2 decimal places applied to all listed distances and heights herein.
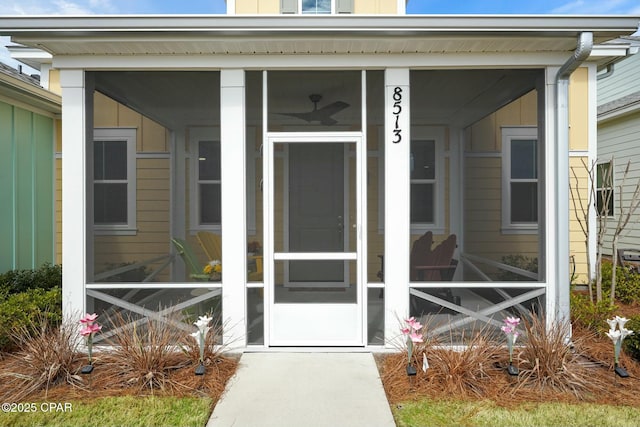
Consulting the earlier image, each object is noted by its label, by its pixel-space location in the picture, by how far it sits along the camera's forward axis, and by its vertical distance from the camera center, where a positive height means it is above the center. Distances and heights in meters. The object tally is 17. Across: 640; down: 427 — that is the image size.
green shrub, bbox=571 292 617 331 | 4.22 -1.12
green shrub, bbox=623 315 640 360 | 3.55 -1.19
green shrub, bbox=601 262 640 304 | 5.54 -1.06
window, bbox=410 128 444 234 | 4.25 +0.33
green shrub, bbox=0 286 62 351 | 3.78 -1.00
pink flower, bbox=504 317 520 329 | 3.30 -0.92
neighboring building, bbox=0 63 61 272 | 5.36 +0.57
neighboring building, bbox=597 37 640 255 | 8.23 +1.31
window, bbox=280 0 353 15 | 7.12 +3.64
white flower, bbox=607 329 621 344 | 3.16 -0.98
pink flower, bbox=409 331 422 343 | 3.20 -1.02
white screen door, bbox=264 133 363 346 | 3.83 -0.23
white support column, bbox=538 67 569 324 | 3.81 +0.15
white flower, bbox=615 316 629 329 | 3.20 -0.89
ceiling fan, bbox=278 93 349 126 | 3.83 +0.93
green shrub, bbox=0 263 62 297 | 4.98 -0.89
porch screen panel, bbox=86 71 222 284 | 4.06 +0.32
